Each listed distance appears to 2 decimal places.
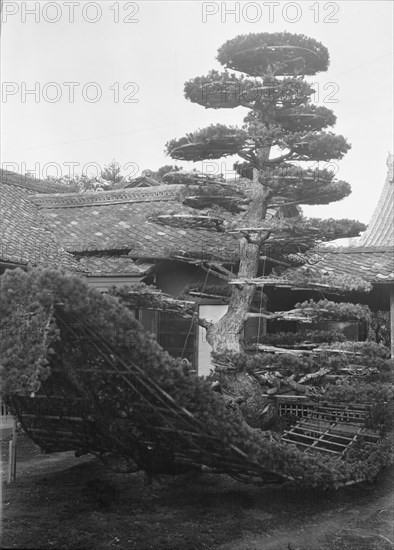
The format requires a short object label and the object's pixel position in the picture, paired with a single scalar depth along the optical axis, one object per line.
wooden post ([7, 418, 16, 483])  5.11
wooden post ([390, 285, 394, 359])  8.09
